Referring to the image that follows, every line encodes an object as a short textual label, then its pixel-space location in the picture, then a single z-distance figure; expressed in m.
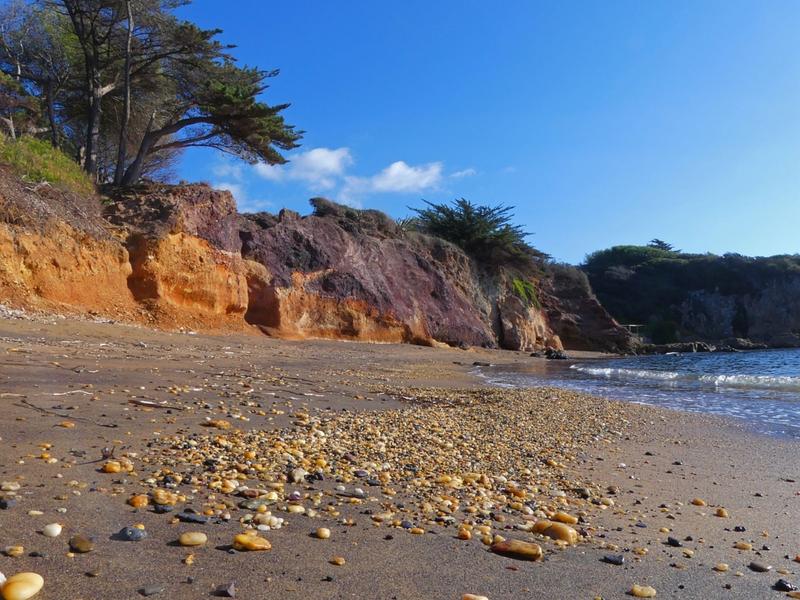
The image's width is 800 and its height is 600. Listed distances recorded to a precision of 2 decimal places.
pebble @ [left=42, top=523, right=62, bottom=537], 2.01
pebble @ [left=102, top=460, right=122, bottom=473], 2.83
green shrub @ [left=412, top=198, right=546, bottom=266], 30.88
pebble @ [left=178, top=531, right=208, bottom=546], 2.11
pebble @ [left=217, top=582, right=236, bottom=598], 1.78
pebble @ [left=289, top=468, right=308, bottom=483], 3.10
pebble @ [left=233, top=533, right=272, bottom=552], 2.12
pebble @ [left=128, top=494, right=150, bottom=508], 2.43
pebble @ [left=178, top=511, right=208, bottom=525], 2.32
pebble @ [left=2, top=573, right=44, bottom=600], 1.59
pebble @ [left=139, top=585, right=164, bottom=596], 1.73
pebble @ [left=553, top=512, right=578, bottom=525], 2.99
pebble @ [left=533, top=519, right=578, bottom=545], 2.69
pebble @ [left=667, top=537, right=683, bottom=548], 2.78
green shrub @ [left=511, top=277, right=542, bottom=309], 31.91
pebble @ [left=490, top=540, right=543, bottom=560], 2.39
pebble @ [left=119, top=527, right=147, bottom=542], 2.08
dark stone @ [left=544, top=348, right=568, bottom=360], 26.56
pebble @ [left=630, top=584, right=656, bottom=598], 2.16
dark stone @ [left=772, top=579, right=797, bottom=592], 2.34
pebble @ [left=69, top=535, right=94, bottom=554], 1.94
